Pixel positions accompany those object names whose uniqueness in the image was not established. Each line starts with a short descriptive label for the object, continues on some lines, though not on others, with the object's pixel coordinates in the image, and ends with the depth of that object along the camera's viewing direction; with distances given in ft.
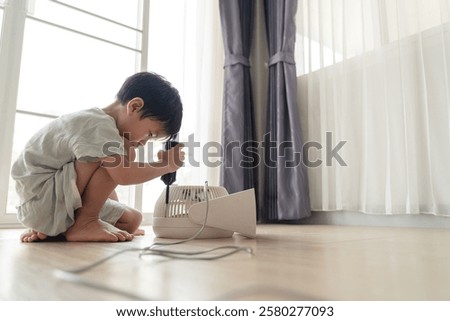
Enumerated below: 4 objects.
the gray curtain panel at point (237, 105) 6.51
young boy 2.97
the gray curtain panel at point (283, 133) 6.01
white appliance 3.11
